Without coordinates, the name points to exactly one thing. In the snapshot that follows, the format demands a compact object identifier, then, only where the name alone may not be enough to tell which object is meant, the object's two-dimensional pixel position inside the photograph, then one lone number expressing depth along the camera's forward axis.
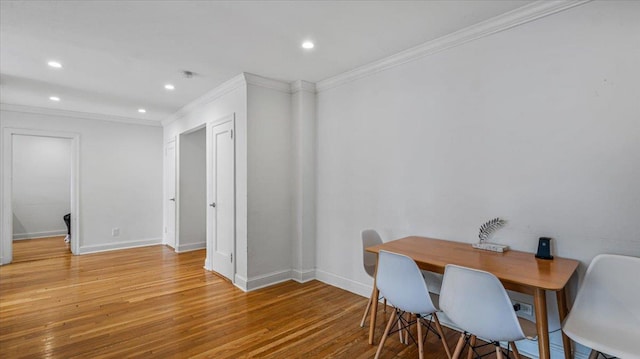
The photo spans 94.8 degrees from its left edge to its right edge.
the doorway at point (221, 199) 3.89
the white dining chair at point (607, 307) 1.54
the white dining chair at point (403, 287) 1.92
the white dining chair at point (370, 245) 2.91
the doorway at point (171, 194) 5.71
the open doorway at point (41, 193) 6.80
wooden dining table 1.57
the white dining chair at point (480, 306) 1.54
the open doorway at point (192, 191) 5.51
